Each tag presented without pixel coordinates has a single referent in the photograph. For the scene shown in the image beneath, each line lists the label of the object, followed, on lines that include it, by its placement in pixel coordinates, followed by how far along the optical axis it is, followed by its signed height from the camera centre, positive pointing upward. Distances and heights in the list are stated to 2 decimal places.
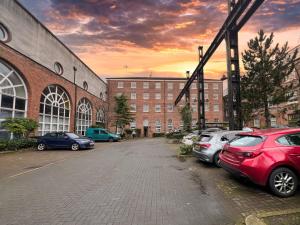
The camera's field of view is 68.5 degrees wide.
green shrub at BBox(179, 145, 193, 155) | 13.04 -1.37
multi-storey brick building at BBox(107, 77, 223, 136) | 51.31 +6.57
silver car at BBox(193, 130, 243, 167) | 9.01 -0.77
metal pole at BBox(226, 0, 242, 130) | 14.36 +3.29
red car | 5.24 -0.81
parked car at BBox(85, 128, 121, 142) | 27.94 -1.04
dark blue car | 16.55 -1.15
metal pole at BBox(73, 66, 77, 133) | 27.62 +3.36
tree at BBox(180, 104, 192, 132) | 29.44 +1.32
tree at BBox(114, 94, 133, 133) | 38.47 +2.60
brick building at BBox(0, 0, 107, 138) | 16.41 +4.68
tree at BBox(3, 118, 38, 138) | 15.02 +0.05
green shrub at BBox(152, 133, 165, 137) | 49.53 -1.73
